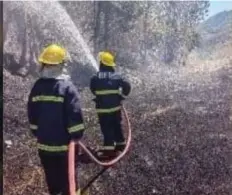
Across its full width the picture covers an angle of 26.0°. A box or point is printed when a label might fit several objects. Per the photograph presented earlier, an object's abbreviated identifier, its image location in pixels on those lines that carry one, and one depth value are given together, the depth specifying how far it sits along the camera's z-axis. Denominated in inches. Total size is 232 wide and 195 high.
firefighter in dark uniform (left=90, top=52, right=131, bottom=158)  171.5
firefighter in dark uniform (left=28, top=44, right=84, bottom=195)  140.2
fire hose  137.6
